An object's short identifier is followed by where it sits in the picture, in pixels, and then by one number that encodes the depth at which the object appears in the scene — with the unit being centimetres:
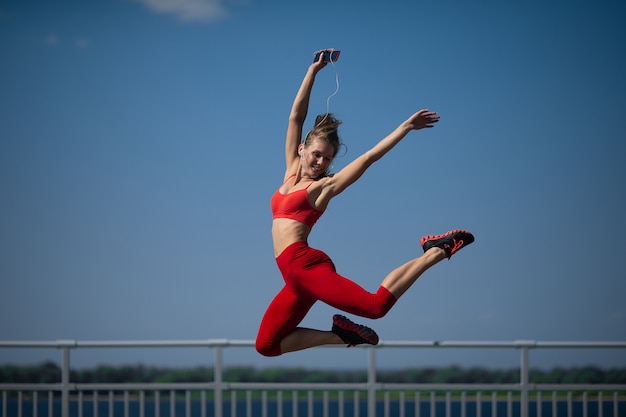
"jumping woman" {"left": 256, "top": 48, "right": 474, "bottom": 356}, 695
